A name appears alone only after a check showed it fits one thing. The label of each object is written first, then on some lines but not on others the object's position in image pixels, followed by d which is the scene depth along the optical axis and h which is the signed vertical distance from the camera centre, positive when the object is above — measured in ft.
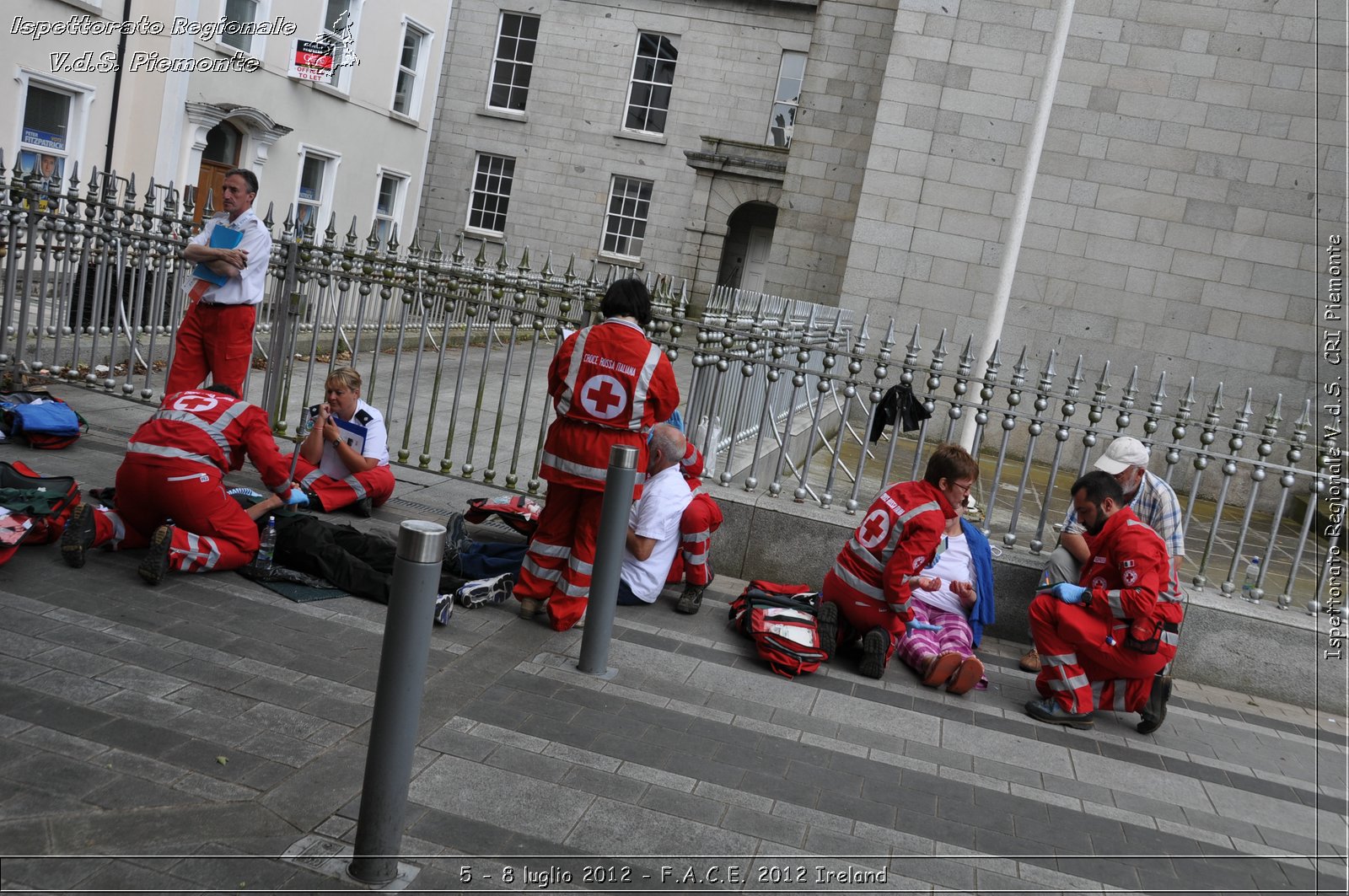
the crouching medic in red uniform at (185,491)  16.89 -4.14
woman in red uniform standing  17.58 -1.94
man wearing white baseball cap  19.38 -1.77
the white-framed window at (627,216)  85.87 +7.57
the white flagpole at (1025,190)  30.42 +5.67
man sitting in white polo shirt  19.61 -3.68
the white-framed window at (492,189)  88.53 +7.88
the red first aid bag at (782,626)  17.85 -4.84
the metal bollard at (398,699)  10.01 -3.98
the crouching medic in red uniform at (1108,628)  17.17 -3.63
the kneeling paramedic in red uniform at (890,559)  17.66 -3.28
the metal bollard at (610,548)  15.94 -3.53
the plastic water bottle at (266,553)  17.94 -5.12
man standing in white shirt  23.20 -1.39
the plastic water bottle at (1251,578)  21.52 -2.99
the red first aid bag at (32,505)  16.12 -4.80
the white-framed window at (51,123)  46.73 +3.56
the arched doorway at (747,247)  83.46 +6.73
